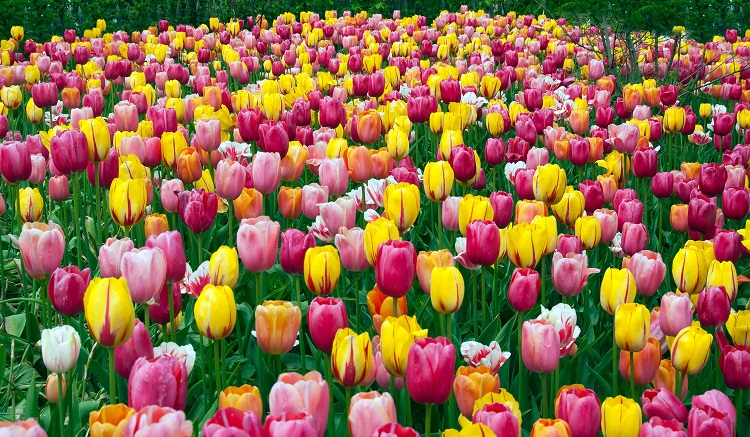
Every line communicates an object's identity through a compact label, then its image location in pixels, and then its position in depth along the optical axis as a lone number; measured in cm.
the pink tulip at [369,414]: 143
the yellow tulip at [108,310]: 175
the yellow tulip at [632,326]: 197
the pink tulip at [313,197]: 296
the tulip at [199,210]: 270
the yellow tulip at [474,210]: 265
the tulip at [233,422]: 128
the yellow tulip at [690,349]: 197
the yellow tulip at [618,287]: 219
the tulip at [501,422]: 145
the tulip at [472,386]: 181
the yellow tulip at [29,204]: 298
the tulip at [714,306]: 212
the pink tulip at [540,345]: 187
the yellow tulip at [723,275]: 228
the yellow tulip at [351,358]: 173
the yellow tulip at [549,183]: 301
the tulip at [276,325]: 192
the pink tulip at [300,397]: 145
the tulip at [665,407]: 159
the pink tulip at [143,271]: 200
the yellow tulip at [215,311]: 194
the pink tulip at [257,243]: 230
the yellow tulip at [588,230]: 280
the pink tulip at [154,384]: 154
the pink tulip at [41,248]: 225
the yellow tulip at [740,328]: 218
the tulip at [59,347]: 178
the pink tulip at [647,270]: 236
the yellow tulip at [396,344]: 175
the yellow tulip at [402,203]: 271
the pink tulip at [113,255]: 224
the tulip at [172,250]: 216
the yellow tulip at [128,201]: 263
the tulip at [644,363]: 207
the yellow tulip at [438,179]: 298
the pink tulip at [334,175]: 320
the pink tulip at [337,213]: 274
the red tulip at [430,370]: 160
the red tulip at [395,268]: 206
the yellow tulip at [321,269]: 218
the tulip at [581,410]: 157
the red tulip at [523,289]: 216
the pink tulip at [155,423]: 132
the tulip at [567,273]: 236
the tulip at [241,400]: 153
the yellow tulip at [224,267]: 220
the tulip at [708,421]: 140
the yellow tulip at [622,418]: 155
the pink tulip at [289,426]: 127
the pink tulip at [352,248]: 241
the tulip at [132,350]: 187
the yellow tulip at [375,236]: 231
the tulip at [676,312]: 207
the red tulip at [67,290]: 202
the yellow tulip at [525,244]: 240
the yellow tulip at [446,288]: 205
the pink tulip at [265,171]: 307
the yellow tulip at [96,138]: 310
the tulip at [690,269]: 234
